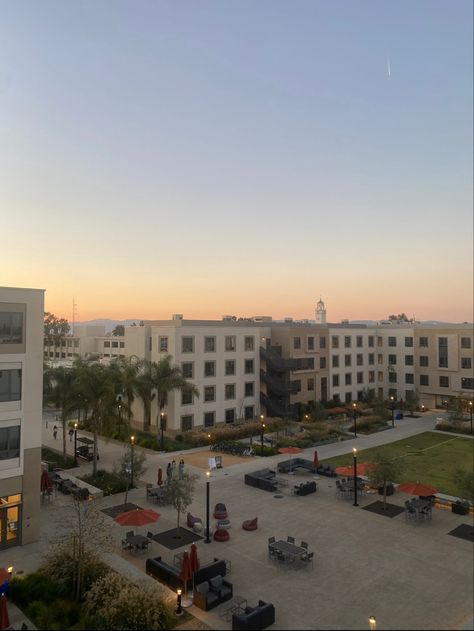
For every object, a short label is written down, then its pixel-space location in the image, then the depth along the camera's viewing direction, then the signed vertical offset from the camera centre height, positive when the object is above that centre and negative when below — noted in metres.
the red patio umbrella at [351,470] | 28.39 -8.78
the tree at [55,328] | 117.69 +0.86
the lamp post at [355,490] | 26.58 -9.34
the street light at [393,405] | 51.25 -9.38
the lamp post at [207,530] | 22.03 -9.67
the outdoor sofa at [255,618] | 14.38 -9.20
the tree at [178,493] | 22.52 -8.05
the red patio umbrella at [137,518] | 21.61 -9.04
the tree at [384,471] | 26.08 -8.07
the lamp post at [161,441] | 42.15 -10.28
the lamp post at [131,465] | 28.09 -8.28
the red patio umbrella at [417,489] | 24.53 -8.62
